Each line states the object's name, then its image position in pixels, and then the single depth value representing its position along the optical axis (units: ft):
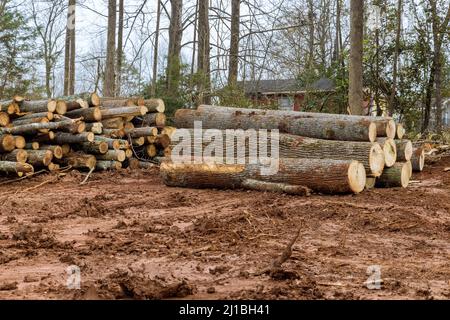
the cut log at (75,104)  38.06
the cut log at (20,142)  34.60
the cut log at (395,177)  29.25
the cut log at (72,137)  36.14
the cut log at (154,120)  41.47
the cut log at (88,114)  37.99
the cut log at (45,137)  35.60
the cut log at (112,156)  37.81
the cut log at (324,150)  27.02
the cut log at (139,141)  40.47
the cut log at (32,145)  35.53
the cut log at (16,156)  33.99
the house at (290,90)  58.13
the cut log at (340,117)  29.09
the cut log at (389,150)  28.59
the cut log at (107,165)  37.47
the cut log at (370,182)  28.04
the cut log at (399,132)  31.71
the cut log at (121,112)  39.17
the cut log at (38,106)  36.27
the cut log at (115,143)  37.79
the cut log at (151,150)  41.50
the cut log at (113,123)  39.63
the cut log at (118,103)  41.39
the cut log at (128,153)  39.58
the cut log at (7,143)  34.04
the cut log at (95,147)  36.94
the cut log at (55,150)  35.55
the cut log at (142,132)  40.09
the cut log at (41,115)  35.88
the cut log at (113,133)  38.99
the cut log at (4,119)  35.78
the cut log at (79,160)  36.45
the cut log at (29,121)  35.55
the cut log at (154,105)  41.63
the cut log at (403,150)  30.35
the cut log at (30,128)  34.30
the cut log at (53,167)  35.35
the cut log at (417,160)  36.55
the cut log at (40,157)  34.53
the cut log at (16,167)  32.56
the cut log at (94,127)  37.65
